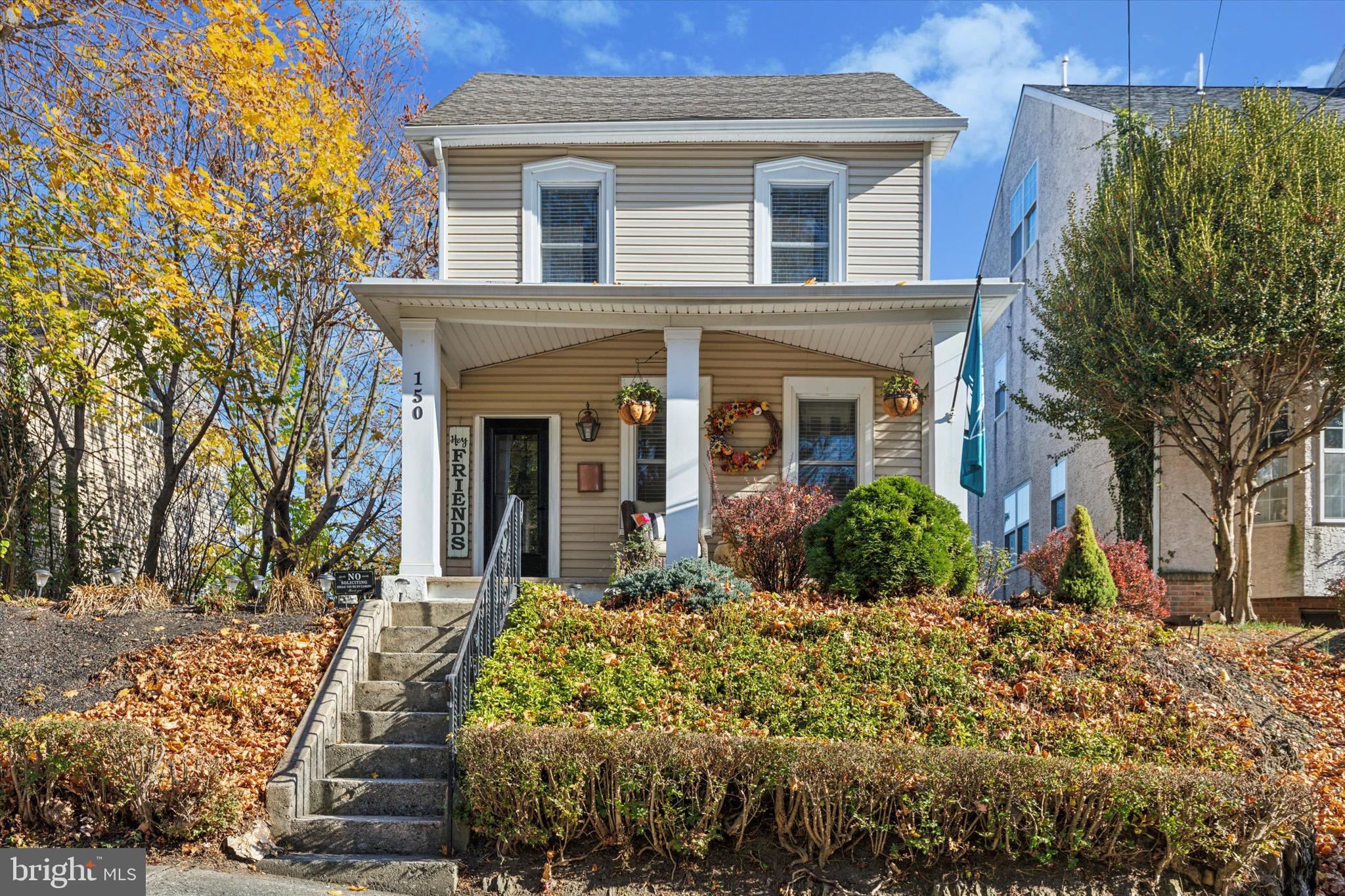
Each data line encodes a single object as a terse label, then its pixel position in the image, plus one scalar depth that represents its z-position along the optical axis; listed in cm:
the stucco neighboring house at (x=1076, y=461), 1238
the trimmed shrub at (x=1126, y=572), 1064
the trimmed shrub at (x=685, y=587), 866
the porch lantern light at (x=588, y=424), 1237
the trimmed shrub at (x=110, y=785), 625
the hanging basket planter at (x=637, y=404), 1128
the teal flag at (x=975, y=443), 975
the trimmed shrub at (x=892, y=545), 898
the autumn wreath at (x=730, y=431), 1224
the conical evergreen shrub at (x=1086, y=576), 891
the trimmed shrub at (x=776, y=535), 987
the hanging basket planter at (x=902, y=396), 1106
